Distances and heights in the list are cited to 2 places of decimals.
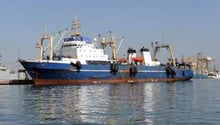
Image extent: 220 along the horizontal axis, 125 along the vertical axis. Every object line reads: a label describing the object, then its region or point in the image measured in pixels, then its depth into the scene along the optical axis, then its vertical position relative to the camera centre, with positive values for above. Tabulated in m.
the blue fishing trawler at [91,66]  81.69 +1.21
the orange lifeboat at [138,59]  105.28 +3.06
